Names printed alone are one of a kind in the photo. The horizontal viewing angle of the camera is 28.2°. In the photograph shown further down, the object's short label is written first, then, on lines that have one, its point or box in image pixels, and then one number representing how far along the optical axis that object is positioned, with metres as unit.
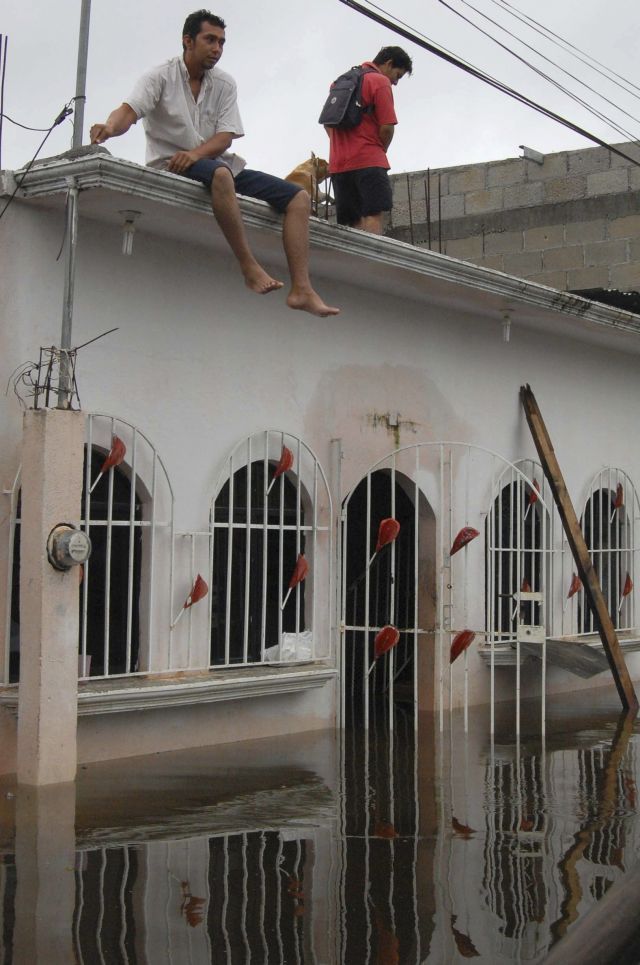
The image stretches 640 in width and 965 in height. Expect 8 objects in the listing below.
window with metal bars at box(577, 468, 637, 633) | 11.89
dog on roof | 8.75
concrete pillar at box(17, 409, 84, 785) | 6.34
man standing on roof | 8.92
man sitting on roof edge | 7.15
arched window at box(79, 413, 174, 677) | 7.37
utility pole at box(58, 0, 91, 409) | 6.58
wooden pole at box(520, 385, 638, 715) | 10.18
